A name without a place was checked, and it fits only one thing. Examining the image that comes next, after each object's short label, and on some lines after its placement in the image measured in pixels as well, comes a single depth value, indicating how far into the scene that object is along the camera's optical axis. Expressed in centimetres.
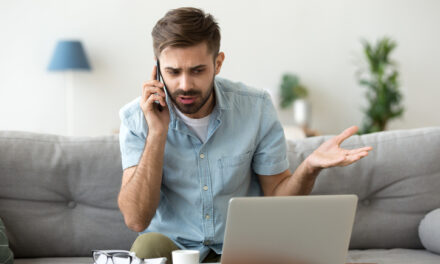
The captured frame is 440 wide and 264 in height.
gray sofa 183
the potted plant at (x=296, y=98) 474
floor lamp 441
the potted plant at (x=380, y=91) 466
